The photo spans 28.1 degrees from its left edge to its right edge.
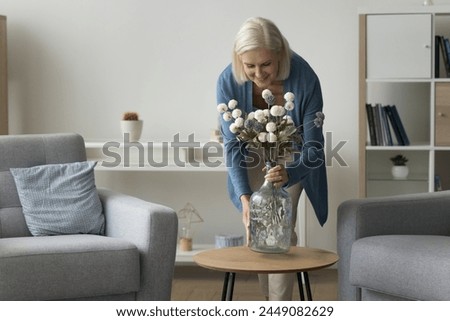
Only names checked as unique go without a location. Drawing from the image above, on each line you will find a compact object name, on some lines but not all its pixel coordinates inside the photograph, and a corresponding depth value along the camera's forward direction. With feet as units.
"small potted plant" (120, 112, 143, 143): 16.98
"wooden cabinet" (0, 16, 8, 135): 17.28
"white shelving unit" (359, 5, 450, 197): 15.81
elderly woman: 10.68
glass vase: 10.07
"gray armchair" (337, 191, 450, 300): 10.36
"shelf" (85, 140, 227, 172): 16.63
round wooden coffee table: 9.45
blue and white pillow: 12.62
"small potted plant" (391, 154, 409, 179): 16.57
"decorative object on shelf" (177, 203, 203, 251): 17.28
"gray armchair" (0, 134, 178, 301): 10.96
